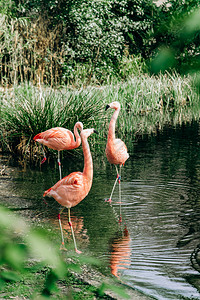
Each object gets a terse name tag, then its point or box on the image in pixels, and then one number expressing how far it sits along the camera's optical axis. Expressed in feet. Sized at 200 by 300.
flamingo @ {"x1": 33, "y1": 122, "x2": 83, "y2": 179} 39.93
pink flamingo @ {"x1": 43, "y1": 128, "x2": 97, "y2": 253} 24.99
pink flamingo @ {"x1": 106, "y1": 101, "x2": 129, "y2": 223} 36.91
